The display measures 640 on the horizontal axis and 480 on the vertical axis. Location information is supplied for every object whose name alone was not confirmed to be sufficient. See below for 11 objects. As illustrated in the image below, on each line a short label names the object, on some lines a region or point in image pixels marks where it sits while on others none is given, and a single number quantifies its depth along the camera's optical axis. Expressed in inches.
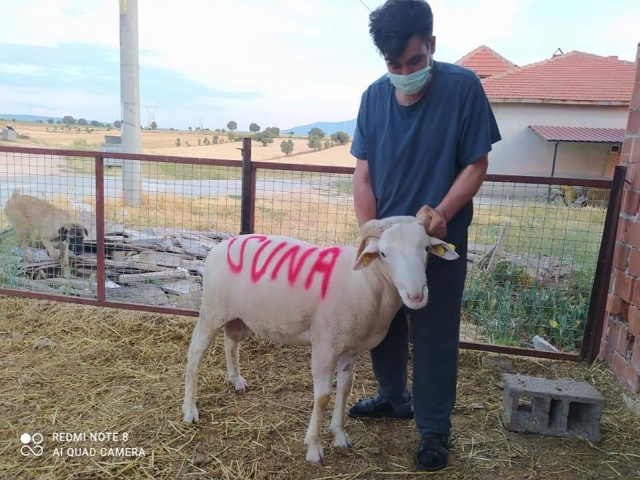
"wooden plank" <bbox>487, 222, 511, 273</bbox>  226.4
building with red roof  846.5
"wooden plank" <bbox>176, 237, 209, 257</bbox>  258.2
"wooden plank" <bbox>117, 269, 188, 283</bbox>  220.7
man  87.3
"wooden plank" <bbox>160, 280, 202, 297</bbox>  212.1
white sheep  86.7
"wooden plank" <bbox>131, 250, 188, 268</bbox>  240.3
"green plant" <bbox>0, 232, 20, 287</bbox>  205.9
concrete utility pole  342.0
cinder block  112.8
